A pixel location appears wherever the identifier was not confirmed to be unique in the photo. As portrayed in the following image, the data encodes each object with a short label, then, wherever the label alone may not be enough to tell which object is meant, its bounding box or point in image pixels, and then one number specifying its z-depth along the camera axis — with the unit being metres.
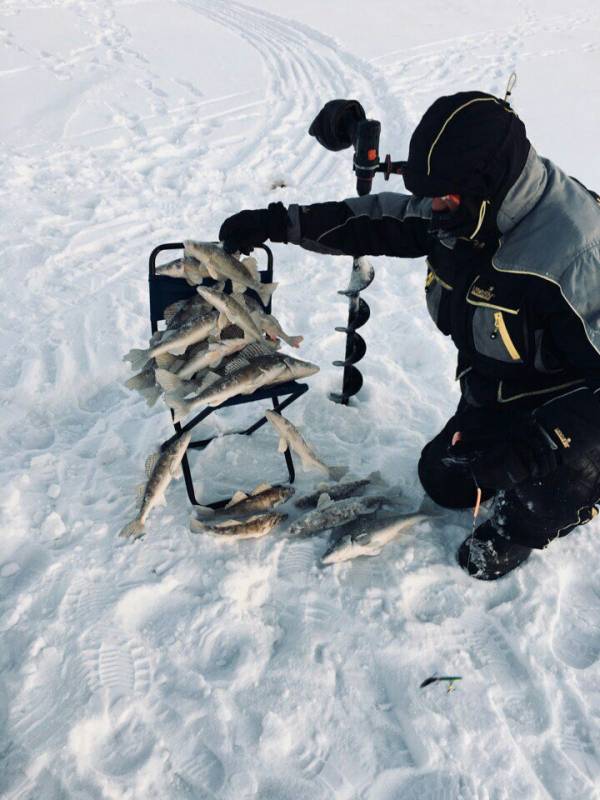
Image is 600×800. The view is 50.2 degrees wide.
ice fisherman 2.45
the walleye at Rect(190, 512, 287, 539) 3.16
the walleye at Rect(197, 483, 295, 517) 3.33
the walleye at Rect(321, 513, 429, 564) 3.07
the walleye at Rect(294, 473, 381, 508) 3.46
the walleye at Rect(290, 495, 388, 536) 3.26
